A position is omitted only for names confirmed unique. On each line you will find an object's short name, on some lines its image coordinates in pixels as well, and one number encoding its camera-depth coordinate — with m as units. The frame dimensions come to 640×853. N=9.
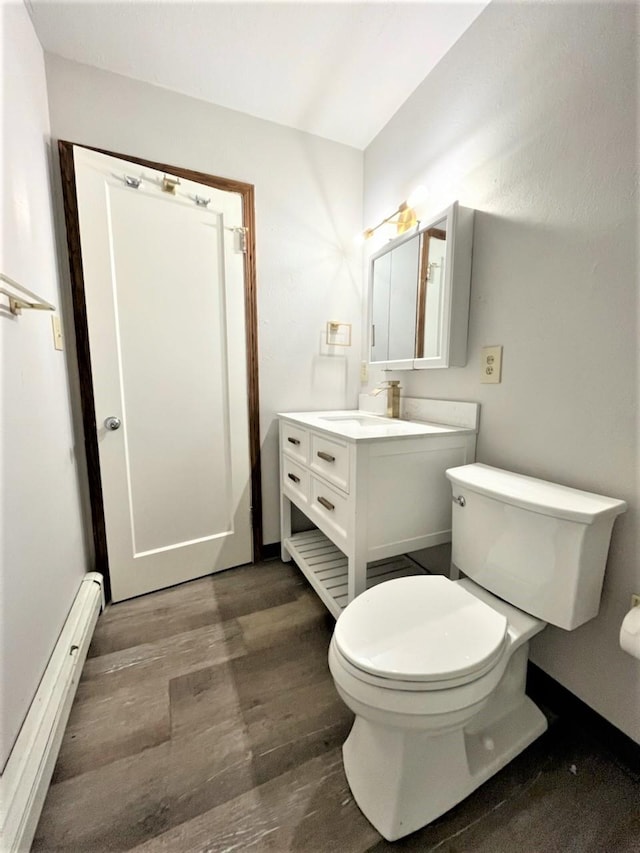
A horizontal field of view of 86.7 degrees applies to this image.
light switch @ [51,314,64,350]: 1.33
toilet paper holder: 0.77
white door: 1.47
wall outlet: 1.24
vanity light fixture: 1.53
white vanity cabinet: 1.17
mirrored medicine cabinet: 1.31
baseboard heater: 0.73
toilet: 0.74
